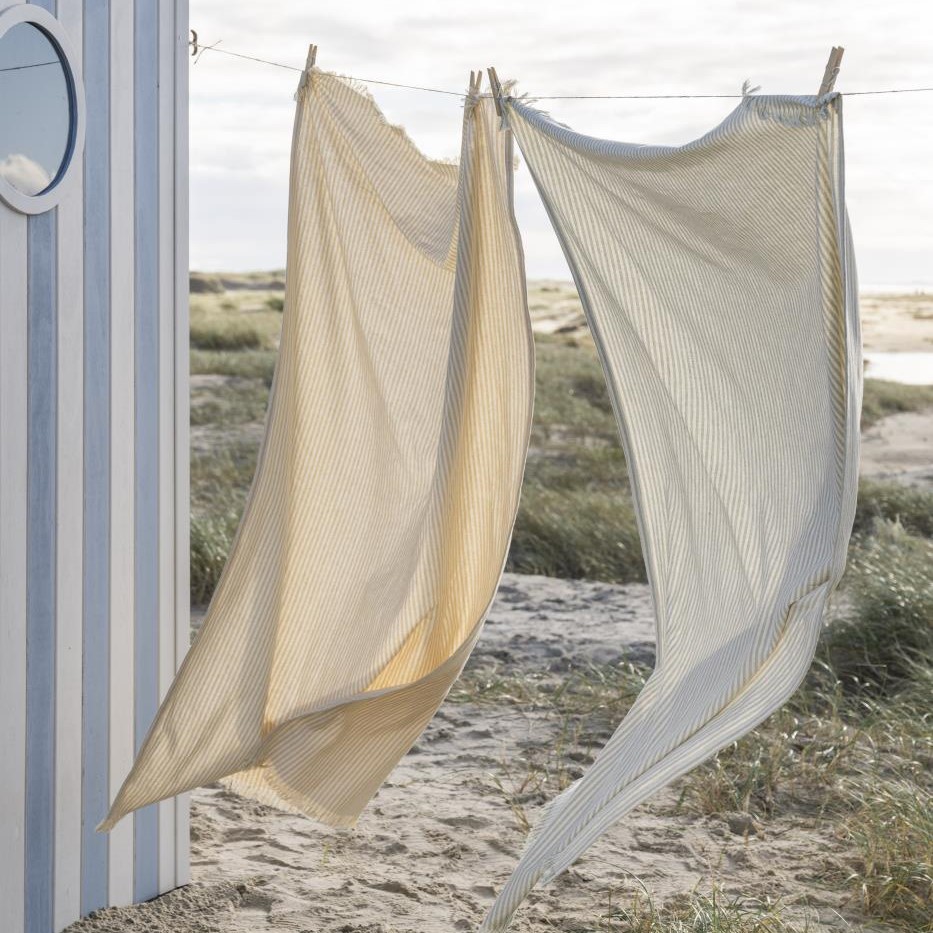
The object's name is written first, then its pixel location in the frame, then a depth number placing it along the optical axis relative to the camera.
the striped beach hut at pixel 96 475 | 2.55
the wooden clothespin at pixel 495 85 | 2.57
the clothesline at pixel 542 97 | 2.43
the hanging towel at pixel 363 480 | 2.65
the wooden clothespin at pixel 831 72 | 2.16
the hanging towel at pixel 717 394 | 2.11
